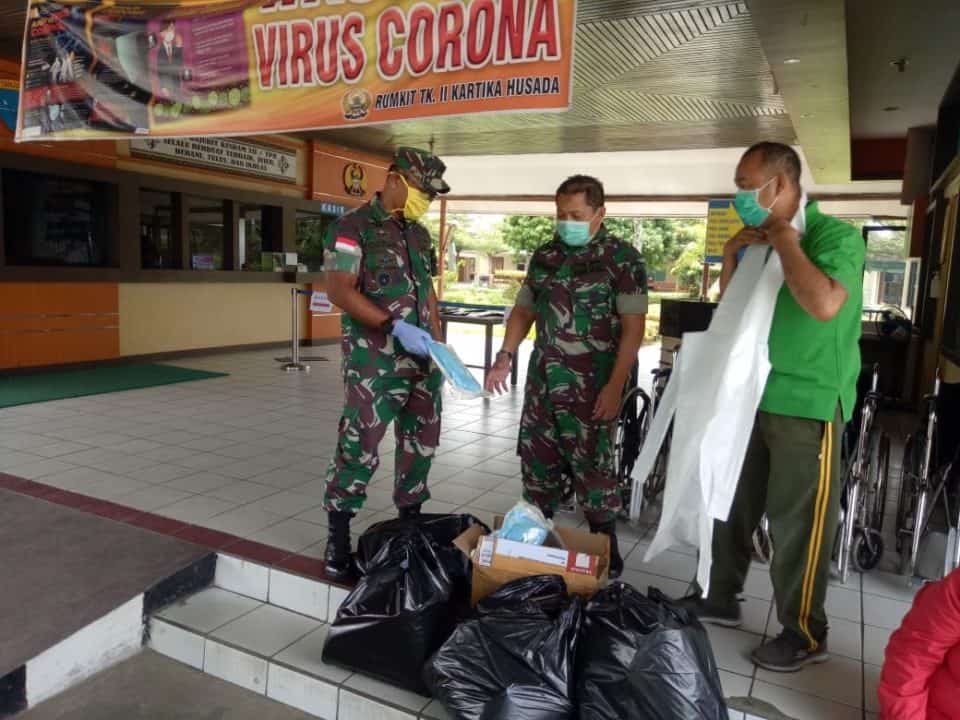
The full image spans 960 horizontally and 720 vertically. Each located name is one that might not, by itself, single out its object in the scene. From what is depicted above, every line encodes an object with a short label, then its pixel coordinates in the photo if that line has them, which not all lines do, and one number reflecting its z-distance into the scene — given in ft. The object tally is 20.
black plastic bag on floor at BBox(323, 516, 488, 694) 7.07
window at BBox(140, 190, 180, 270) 25.76
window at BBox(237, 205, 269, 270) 29.71
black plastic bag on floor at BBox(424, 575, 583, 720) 6.09
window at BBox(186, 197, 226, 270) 27.61
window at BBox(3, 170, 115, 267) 21.86
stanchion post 25.99
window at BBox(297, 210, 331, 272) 32.45
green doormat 19.33
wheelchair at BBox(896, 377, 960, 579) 9.15
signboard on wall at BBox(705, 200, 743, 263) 28.19
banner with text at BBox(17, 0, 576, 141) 8.78
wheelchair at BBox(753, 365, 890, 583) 9.20
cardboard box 7.11
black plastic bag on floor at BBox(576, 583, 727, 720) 5.76
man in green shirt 6.39
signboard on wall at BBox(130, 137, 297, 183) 25.51
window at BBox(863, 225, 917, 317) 29.78
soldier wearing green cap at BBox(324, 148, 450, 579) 8.39
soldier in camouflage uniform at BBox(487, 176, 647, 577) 8.53
